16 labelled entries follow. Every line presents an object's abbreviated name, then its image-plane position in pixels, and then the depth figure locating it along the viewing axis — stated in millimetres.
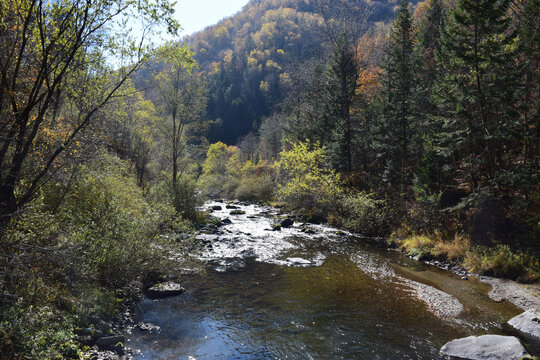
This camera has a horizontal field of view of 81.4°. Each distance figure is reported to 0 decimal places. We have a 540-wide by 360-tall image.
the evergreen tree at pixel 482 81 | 13031
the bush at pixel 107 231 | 8223
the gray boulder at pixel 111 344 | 6574
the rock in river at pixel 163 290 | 9750
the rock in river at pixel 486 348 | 6464
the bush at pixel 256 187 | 39250
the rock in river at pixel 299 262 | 13609
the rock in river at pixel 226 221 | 22866
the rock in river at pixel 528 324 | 7545
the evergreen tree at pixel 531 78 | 12836
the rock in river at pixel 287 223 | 22594
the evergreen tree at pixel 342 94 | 27625
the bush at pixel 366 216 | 19469
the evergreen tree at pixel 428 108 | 17328
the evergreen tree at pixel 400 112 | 21719
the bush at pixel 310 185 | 23588
